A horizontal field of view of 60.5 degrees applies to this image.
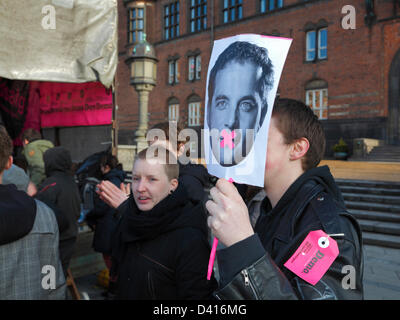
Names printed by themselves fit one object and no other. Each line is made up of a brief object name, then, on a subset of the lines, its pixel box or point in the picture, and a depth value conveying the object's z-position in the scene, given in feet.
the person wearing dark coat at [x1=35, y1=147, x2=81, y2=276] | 11.71
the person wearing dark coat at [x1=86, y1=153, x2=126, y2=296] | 10.62
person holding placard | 3.44
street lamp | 29.89
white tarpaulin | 16.22
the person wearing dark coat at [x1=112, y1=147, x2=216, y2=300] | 6.34
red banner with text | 24.89
